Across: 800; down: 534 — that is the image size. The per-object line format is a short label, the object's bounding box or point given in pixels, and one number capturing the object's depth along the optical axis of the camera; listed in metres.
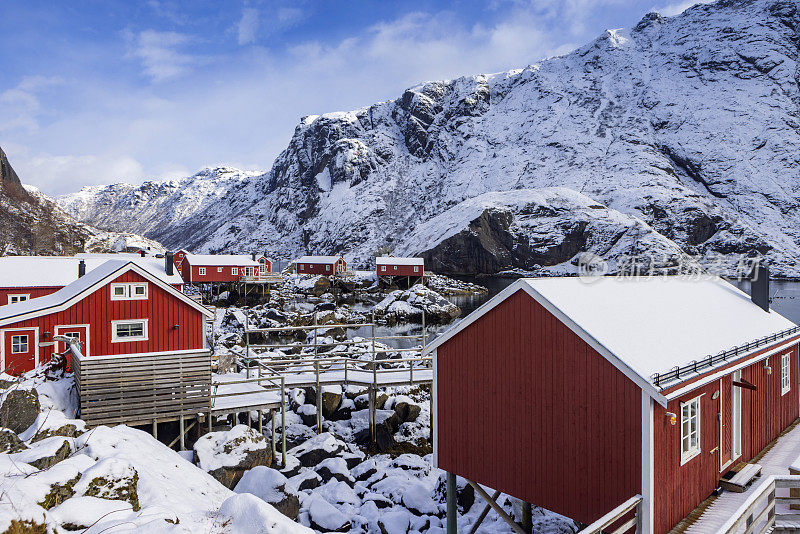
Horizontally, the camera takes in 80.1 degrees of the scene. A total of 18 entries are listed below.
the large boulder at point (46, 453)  8.87
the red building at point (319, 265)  97.69
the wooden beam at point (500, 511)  11.69
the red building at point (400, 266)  87.81
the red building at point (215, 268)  67.38
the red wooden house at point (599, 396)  8.88
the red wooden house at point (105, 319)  18.11
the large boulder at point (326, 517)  12.71
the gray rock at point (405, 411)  19.81
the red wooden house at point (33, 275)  32.22
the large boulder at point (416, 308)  57.53
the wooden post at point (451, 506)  12.40
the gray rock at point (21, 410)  12.38
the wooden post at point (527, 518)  12.78
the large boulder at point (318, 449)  16.59
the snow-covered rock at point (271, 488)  11.98
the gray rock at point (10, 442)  9.62
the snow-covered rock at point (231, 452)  13.33
